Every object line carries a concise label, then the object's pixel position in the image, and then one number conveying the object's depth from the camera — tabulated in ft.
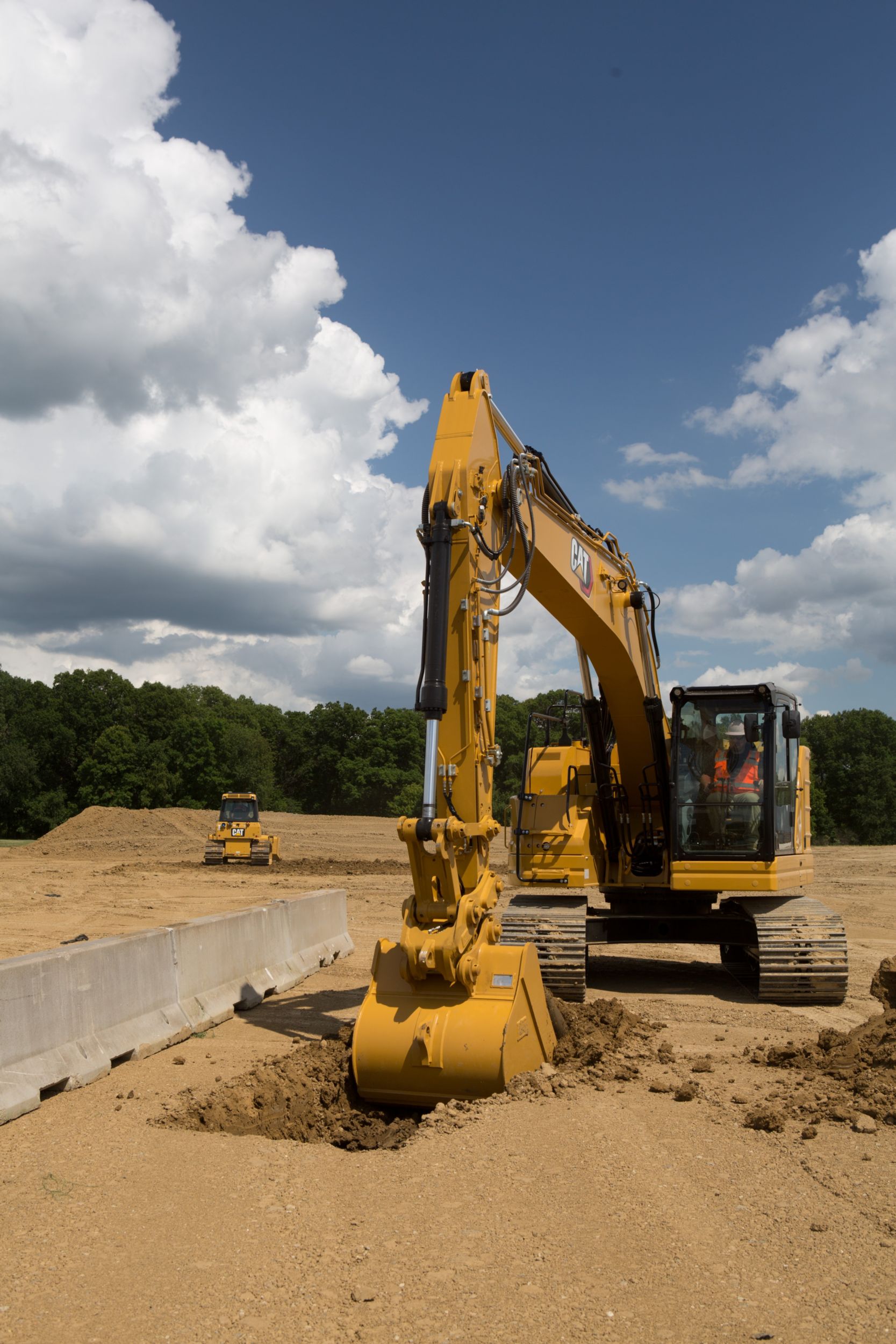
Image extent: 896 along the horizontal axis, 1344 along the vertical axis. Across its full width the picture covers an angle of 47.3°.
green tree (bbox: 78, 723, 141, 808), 217.36
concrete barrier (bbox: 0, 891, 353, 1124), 18.98
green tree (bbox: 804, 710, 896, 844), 194.18
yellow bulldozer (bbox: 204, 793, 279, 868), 94.99
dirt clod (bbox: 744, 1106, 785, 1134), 17.69
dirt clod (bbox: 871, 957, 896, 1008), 26.37
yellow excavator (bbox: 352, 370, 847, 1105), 18.93
